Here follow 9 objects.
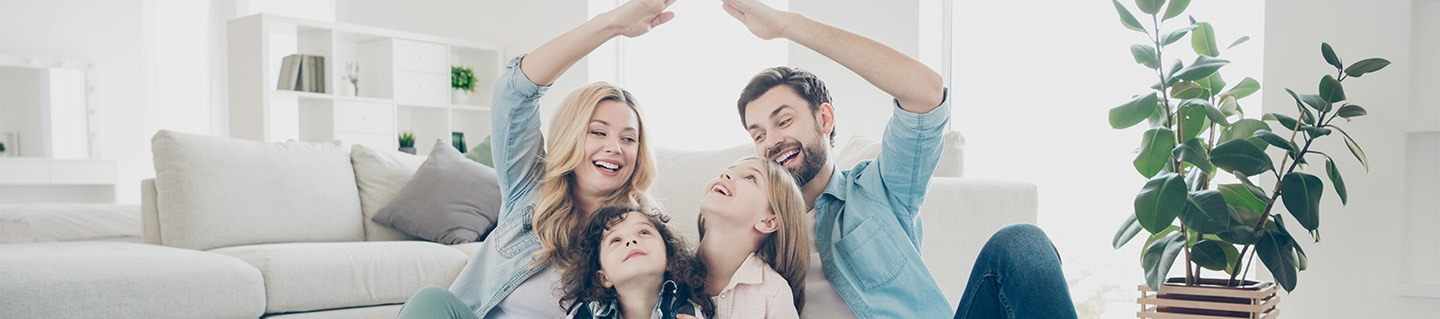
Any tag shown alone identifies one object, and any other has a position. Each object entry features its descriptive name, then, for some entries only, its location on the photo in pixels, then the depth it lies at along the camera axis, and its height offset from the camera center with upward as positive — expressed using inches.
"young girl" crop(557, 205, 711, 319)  49.0 -8.3
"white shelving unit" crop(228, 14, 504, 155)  191.2 +9.4
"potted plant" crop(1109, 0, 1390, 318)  92.5 -6.3
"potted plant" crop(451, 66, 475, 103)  222.1 +11.4
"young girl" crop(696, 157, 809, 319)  50.9 -6.2
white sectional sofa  82.3 -12.9
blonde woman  53.5 -2.3
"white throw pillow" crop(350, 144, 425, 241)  120.4 -7.2
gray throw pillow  115.9 -10.2
